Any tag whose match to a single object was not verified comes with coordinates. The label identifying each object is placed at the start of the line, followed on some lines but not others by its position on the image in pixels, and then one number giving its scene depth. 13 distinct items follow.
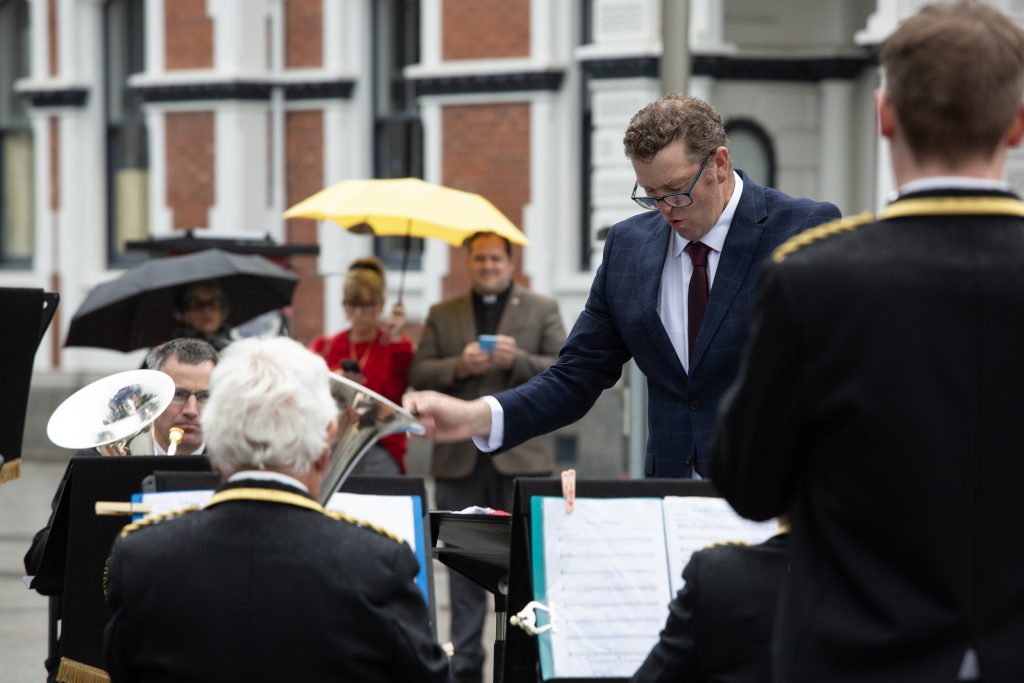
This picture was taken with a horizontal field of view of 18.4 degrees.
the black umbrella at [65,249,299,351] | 16.16
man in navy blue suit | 8.01
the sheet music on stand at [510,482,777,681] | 6.94
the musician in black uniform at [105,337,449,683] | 5.81
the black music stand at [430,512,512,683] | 7.86
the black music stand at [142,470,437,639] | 7.31
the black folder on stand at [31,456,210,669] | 8.02
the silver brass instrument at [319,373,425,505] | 6.39
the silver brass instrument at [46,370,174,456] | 9.23
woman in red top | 16.42
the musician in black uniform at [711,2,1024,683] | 4.55
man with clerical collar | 15.57
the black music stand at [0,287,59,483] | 10.07
